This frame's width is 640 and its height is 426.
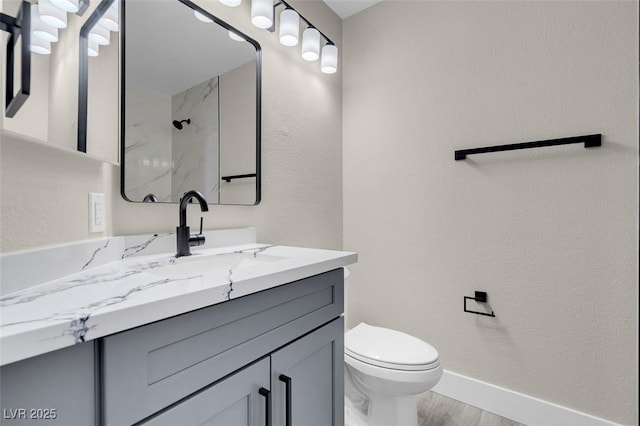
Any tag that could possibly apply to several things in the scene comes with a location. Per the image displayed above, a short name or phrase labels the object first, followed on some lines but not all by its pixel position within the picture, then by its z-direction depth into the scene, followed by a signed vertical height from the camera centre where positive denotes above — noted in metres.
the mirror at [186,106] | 1.12 +0.46
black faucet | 1.09 -0.05
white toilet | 1.25 -0.67
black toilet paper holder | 1.64 -0.46
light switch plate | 0.91 +0.01
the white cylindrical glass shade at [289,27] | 1.56 +0.96
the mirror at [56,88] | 0.62 +0.31
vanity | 0.45 -0.25
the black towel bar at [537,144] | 1.37 +0.34
